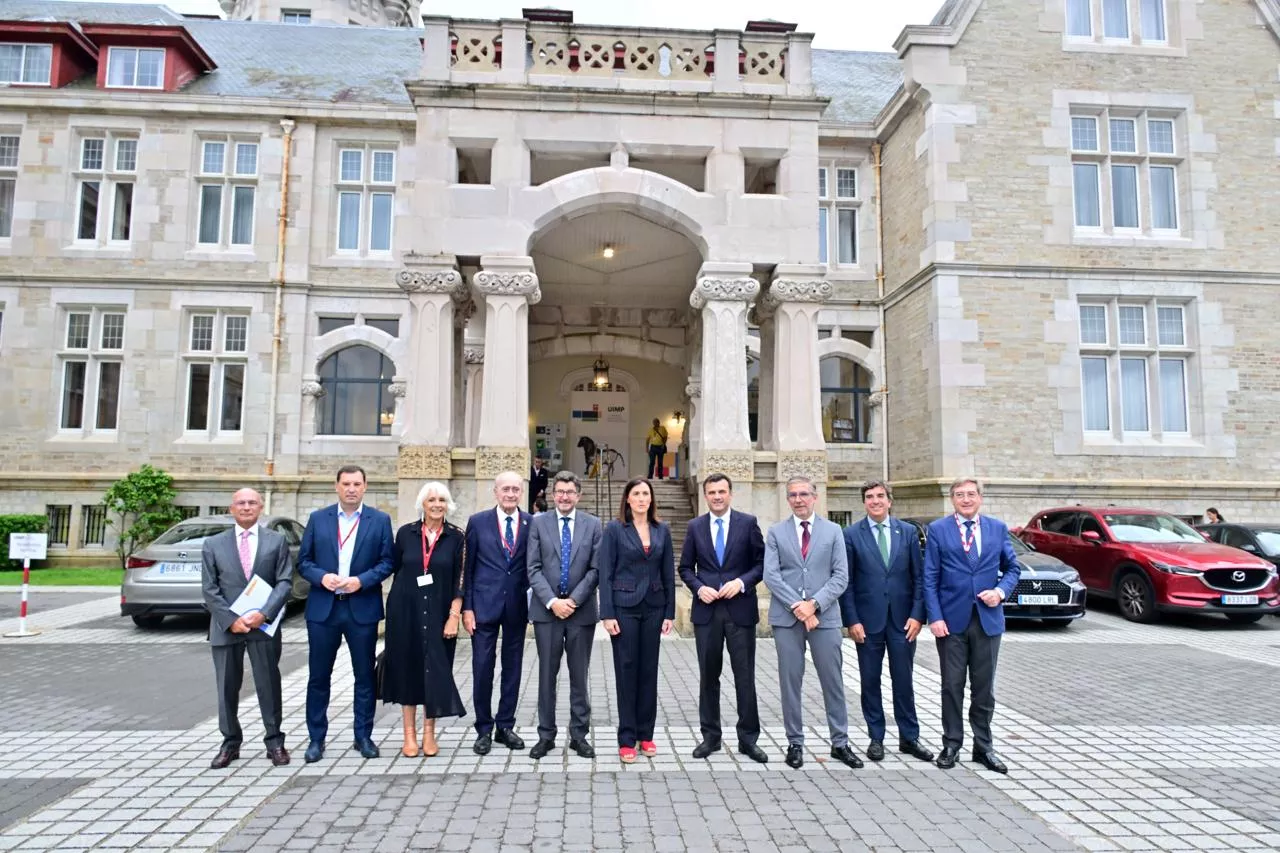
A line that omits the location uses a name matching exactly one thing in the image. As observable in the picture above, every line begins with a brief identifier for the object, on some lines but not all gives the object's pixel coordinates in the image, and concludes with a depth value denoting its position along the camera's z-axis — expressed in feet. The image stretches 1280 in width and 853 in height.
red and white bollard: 31.96
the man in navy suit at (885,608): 17.69
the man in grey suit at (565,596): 17.51
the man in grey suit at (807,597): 17.34
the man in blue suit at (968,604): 16.99
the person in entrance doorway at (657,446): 62.80
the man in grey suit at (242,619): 16.60
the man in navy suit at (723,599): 17.52
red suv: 35.22
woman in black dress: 17.03
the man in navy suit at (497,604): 17.81
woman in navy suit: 17.39
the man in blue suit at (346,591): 17.13
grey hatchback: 32.01
